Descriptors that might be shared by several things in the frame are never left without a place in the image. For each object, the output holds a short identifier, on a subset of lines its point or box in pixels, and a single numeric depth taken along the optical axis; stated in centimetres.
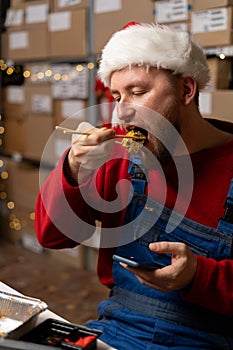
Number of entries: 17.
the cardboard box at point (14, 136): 364
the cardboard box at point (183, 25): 251
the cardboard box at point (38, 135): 337
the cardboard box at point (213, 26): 235
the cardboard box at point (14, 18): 352
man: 129
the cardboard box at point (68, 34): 308
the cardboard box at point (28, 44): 336
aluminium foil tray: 98
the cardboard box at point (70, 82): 320
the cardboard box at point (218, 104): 236
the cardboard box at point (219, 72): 243
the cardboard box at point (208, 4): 234
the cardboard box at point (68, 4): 307
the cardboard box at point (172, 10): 250
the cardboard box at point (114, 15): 267
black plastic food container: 93
